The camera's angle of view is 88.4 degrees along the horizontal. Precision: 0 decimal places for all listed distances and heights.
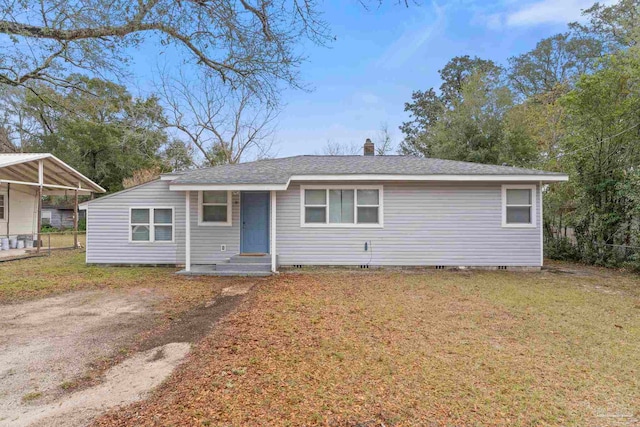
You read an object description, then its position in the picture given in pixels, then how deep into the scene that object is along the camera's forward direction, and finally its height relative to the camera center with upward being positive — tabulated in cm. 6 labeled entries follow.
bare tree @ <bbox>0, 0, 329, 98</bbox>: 525 +317
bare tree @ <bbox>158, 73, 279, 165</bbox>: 2184 +694
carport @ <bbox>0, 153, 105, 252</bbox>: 1305 +145
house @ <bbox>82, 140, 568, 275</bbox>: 925 -6
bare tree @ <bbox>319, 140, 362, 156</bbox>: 2770 +589
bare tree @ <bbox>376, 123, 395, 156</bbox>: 2641 +620
